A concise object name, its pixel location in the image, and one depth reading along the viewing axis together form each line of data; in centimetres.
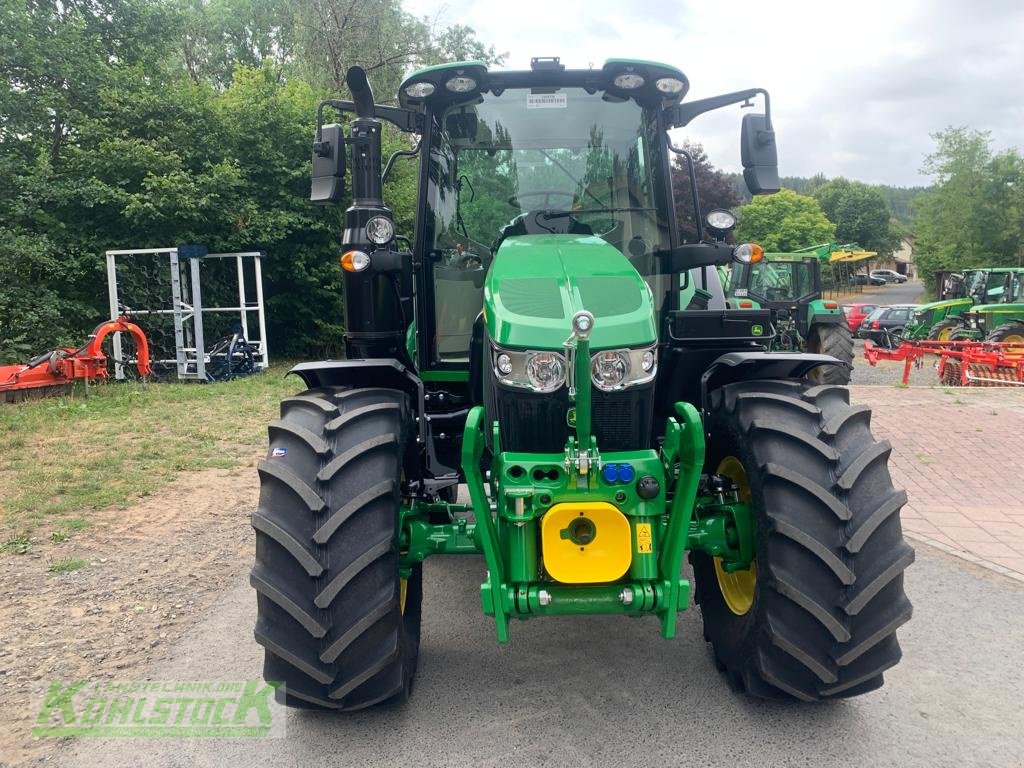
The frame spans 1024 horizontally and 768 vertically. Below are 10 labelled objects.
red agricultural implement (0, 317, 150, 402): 1102
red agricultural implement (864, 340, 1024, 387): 1370
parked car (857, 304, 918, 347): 2578
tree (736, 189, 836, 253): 5756
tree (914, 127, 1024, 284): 4022
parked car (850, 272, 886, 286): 7333
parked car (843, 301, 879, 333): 2934
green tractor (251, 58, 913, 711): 286
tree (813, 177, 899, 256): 8838
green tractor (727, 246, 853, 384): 1500
